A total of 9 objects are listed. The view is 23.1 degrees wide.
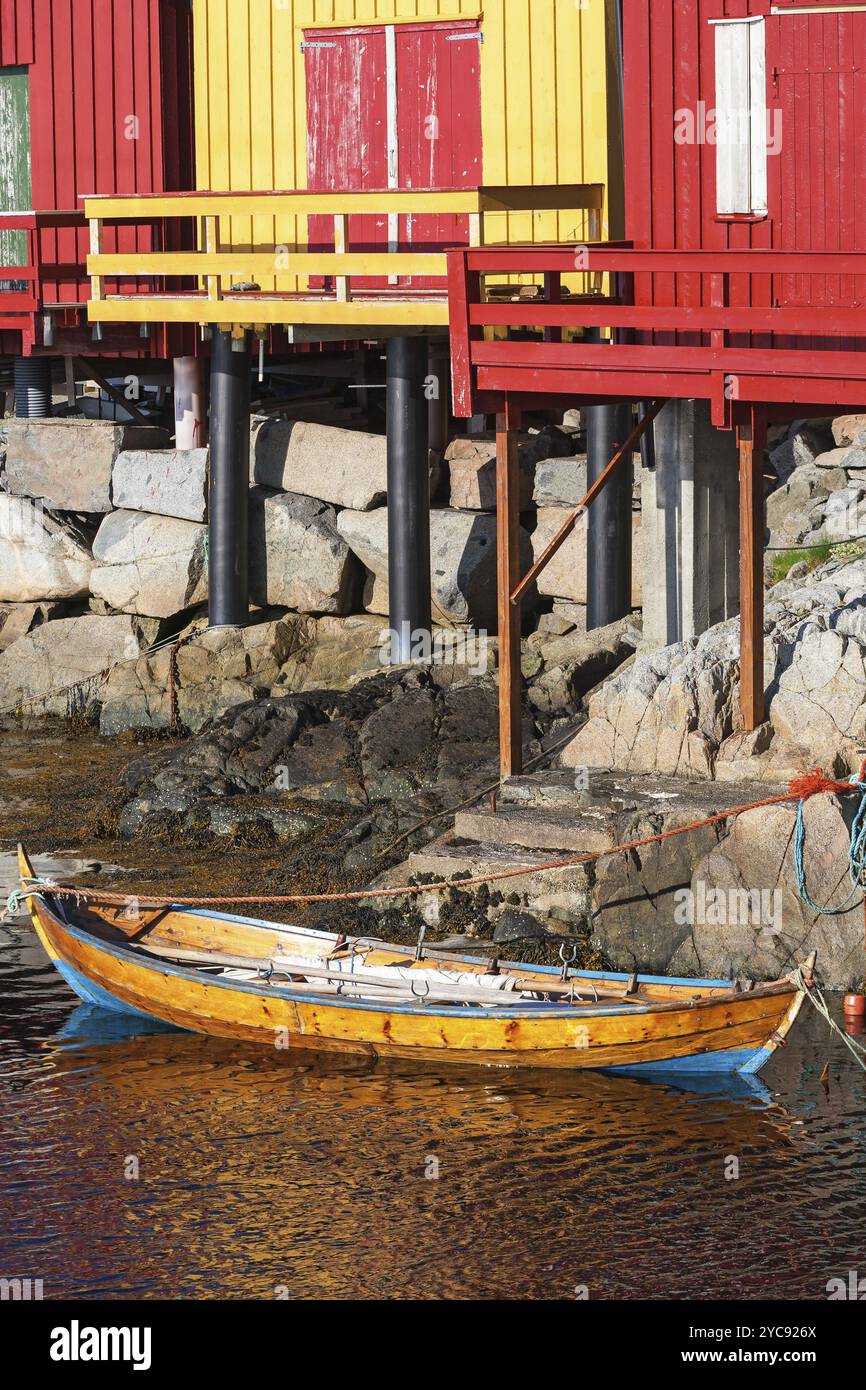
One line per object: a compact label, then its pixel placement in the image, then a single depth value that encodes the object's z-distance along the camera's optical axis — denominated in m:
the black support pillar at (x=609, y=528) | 24.58
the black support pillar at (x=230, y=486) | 26.44
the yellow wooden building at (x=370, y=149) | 22.62
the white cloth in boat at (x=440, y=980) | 16.62
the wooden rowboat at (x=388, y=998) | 15.62
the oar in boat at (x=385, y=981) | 16.45
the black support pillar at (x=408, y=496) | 24.75
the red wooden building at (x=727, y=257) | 18.09
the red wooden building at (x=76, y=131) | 25.89
